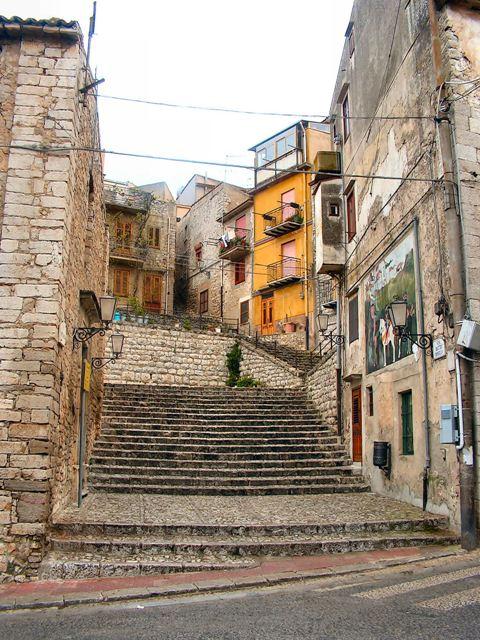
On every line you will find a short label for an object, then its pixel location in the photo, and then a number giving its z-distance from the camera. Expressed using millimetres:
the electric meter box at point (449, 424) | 8008
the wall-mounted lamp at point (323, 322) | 15695
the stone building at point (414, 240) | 8461
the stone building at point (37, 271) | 7020
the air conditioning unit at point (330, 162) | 15734
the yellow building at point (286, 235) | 28109
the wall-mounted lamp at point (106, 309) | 9773
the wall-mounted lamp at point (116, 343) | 12547
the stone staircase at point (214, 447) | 11383
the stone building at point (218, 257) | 32156
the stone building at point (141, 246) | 33406
